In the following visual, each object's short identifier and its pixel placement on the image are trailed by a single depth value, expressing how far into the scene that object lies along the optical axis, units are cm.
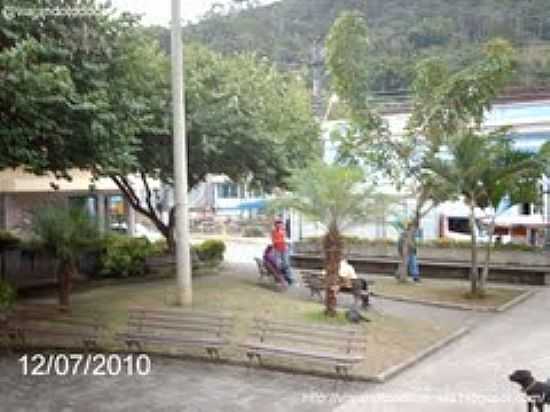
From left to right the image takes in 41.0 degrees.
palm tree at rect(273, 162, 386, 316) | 1348
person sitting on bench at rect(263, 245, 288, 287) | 1814
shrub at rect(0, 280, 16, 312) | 1232
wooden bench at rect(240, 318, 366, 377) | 1041
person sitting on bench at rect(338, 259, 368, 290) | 1535
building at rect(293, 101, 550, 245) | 2863
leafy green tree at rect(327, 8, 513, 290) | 1856
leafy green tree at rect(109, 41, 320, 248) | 1811
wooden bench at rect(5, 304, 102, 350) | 1216
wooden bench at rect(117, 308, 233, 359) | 1148
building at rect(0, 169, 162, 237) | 2522
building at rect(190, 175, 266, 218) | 5709
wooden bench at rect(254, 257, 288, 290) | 1812
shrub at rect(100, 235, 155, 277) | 1981
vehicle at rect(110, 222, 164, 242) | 3205
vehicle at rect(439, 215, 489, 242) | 3388
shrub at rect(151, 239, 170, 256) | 2131
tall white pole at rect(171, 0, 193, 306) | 1502
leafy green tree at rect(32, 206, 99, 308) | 1467
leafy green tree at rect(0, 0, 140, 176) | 1041
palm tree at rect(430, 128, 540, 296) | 1675
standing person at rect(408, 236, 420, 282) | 2030
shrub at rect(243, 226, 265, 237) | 4284
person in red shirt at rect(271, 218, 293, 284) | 1861
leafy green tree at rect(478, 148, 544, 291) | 1680
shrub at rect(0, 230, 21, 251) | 1861
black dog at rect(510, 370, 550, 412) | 655
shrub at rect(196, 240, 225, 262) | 2241
